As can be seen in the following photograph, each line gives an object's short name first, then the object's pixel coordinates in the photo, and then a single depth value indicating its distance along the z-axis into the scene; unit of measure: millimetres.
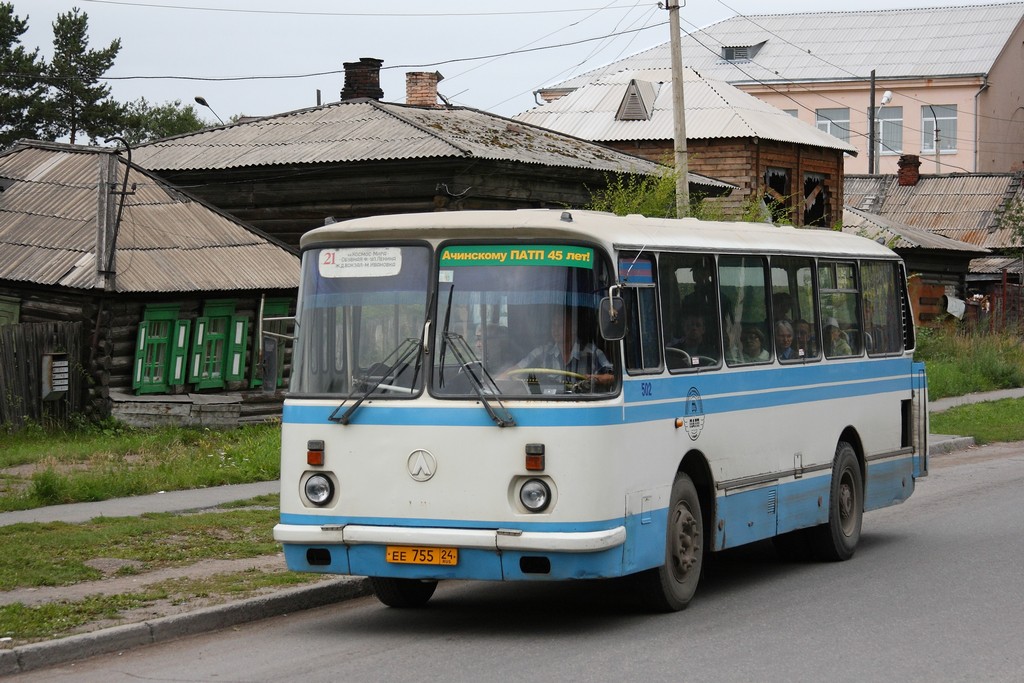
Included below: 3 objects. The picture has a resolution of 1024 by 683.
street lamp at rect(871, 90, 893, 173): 66206
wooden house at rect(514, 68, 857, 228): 38938
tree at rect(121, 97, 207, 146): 94188
